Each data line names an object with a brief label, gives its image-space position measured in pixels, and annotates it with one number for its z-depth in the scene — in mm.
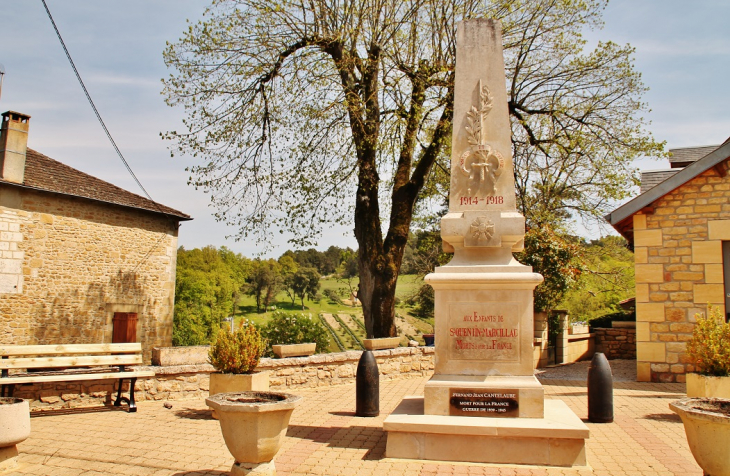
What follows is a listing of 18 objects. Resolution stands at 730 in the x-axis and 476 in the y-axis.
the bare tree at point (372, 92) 13594
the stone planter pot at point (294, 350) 10031
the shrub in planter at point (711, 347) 7242
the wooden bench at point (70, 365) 7207
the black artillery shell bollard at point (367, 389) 7801
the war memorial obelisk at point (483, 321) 5398
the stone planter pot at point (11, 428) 4844
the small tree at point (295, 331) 14351
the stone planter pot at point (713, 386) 7184
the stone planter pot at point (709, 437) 4027
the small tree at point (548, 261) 15477
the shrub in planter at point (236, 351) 7695
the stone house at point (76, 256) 15773
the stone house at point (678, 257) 10867
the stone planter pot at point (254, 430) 4425
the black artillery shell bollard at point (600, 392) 7227
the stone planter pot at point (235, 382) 7598
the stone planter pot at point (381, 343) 11523
